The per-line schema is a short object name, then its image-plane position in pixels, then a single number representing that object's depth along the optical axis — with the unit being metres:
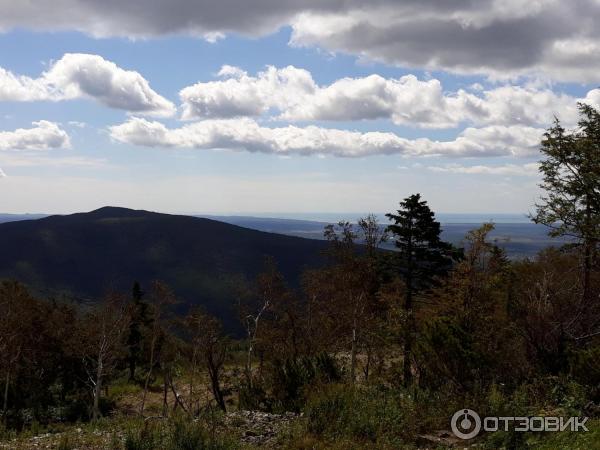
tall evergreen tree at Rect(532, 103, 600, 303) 22.53
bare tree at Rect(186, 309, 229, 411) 24.75
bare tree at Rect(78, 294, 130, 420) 36.94
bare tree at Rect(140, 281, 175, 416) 40.38
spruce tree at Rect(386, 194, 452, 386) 33.06
